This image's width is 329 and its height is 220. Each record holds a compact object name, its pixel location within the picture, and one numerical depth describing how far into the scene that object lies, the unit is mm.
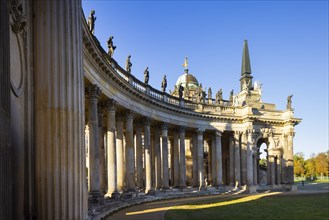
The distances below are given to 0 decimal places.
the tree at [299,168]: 184750
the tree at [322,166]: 178125
